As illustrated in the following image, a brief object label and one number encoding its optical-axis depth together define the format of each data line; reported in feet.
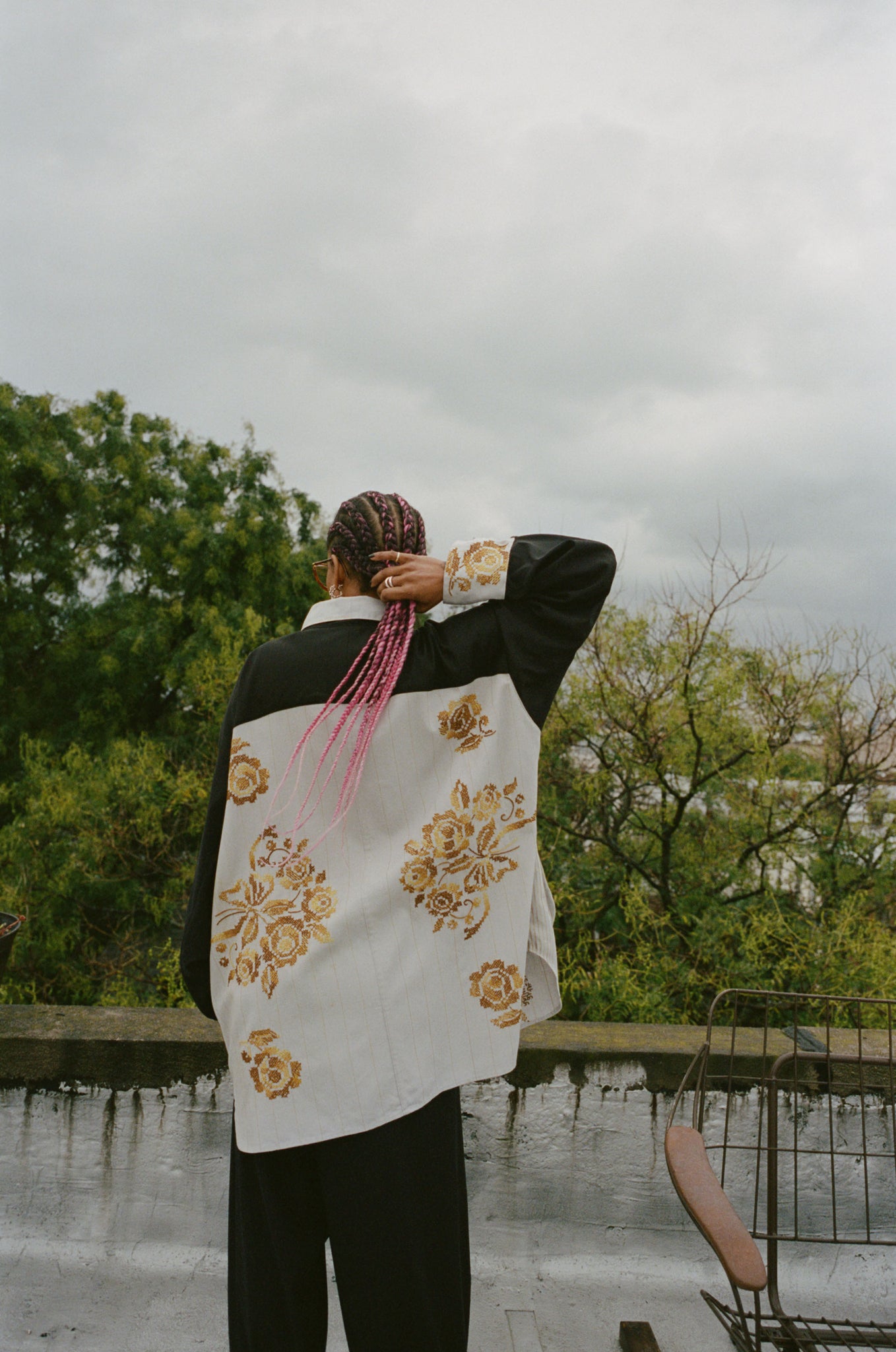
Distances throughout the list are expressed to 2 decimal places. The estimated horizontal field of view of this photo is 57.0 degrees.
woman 3.83
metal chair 6.03
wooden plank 5.24
